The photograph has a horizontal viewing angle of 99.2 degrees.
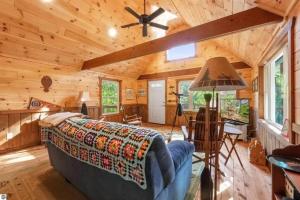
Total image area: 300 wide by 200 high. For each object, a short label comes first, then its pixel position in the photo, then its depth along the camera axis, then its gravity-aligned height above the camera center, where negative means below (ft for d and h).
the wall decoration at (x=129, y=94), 17.94 +1.00
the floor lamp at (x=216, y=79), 3.31 +0.57
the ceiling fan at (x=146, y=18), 7.27 +4.95
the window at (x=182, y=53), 15.48 +6.09
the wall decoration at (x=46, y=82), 10.75 +1.62
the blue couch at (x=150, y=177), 3.16 -2.38
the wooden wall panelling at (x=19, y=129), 9.17 -2.11
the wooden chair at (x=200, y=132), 5.54 -1.41
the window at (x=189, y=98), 15.21 +0.34
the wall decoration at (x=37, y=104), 10.21 -0.25
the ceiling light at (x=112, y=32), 11.07 +6.08
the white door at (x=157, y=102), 17.39 -0.16
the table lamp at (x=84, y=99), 12.12 +0.19
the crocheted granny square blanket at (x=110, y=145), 3.19 -1.33
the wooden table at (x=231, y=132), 6.67 -1.66
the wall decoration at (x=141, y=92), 18.93 +1.26
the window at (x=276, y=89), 6.25 +0.69
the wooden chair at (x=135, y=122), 13.01 -2.16
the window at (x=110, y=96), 15.45 +0.60
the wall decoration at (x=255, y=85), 10.44 +1.38
